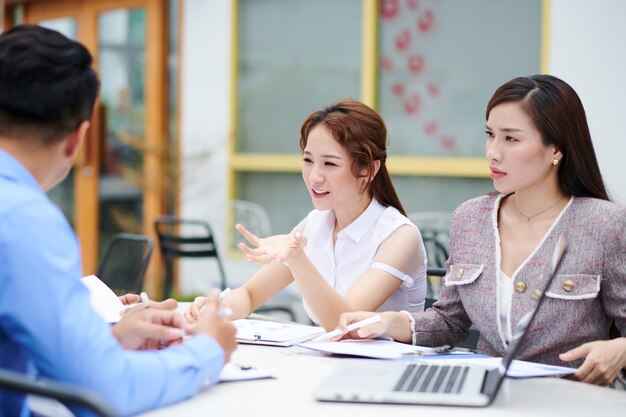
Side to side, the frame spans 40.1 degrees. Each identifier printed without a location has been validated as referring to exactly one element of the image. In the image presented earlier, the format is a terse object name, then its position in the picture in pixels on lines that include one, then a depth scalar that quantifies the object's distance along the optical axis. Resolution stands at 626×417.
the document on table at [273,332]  2.17
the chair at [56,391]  1.21
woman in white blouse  2.53
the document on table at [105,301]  2.16
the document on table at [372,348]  1.96
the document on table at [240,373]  1.73
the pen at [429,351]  2.01
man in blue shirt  1.33
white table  1.52
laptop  1.56
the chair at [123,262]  3.59
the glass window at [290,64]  5.57
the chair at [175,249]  4.42
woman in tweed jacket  2.06
